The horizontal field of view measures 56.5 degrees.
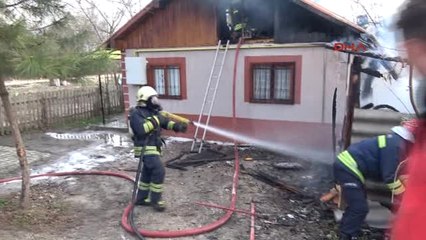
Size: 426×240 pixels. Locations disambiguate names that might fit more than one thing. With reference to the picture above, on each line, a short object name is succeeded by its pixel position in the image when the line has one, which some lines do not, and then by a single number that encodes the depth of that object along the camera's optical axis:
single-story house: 8.65
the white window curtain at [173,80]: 10.55
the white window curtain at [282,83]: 9.10
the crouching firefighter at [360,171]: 3.95
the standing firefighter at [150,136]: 5.47
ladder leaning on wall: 9.68
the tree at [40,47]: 4.39
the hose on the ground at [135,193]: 4.99
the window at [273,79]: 8.96
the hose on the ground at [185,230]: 4.82
